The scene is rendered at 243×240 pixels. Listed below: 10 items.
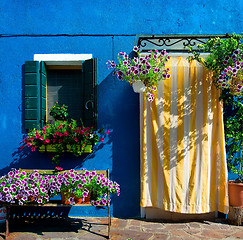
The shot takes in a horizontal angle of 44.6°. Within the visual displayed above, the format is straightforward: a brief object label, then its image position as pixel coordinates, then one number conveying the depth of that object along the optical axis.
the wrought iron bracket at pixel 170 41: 4.95
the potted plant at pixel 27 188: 4.14
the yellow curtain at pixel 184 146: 4.92
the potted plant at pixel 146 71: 4.46
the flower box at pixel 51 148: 5.02
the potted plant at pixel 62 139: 4.86
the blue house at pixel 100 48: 5.19
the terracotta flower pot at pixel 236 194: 4.78
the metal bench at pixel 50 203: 4.25
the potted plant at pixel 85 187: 4.21
